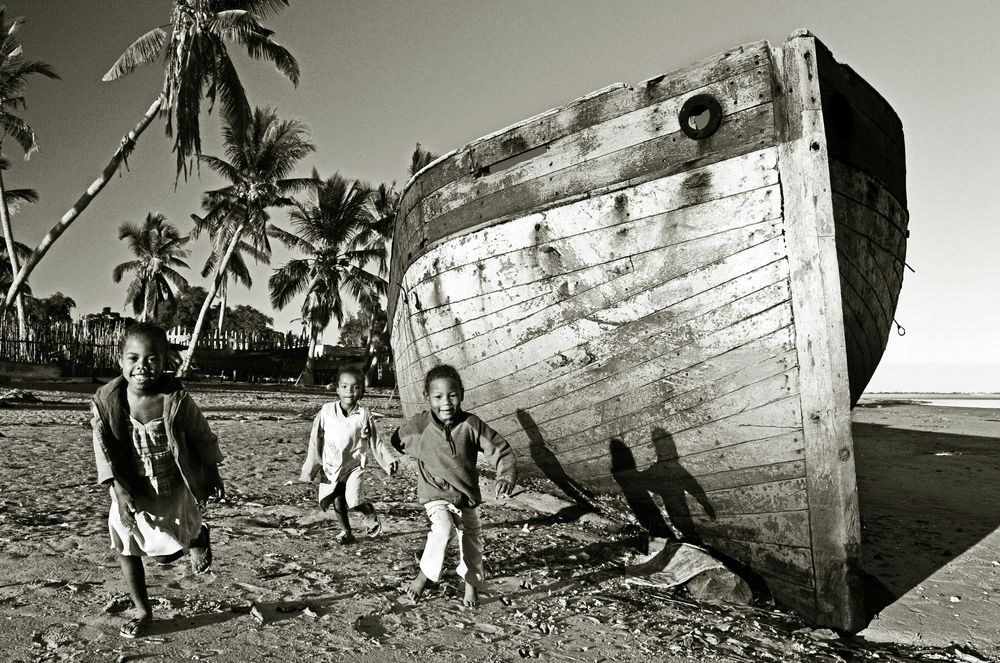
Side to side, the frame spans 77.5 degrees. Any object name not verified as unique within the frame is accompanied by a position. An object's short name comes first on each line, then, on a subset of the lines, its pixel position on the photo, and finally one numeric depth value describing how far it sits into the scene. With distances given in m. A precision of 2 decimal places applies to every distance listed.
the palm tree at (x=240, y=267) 30.17
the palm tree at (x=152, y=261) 33.97
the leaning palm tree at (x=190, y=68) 14.33
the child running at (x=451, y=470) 2.92
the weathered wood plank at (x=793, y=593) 2.98
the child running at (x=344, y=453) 3.79
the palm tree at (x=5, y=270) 35.43
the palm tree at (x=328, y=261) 24.73
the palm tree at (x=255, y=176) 22.41
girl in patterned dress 2.36
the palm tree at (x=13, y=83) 18.42
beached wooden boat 2.95
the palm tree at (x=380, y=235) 25.92
